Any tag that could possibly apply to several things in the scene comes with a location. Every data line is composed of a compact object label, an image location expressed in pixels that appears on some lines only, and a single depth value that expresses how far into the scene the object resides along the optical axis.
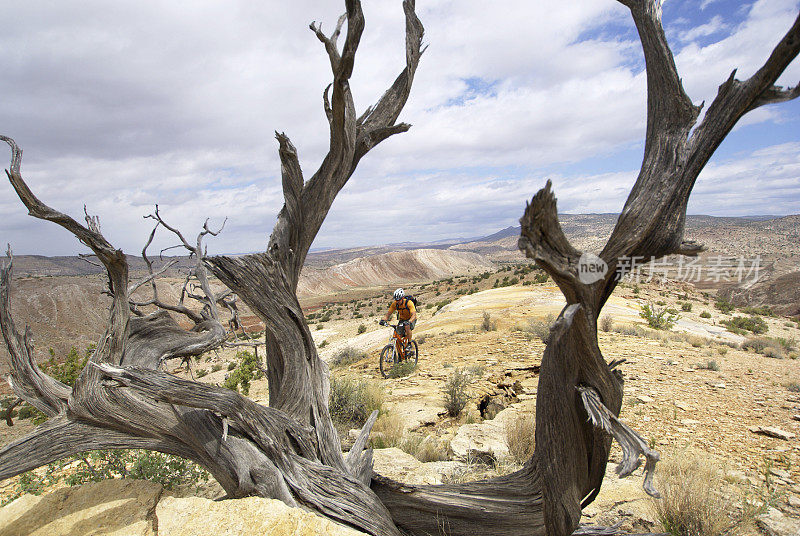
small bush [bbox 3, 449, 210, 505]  3.54
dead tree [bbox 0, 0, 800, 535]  1.90
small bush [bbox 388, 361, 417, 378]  10.23
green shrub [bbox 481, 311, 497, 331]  15.63
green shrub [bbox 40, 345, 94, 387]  7.36
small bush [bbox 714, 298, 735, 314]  22.88
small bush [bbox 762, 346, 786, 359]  10.84
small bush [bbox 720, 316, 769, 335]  16.88
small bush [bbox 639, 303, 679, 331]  14.93
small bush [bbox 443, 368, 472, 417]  7.03
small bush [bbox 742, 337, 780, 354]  11.95
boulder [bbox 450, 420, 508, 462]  4.79
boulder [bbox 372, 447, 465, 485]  4.20
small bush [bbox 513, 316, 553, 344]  12.40
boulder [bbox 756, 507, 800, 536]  3.11
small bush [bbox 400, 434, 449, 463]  5.05
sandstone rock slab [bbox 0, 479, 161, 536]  2.61
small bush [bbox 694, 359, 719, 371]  8.42
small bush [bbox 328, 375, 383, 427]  6.93
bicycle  10.60
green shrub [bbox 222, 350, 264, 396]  8.74
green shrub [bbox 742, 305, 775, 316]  23.65
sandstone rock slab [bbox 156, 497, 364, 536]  2.35
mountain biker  10.34
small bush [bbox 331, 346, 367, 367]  14.32
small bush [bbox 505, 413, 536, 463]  4.76
